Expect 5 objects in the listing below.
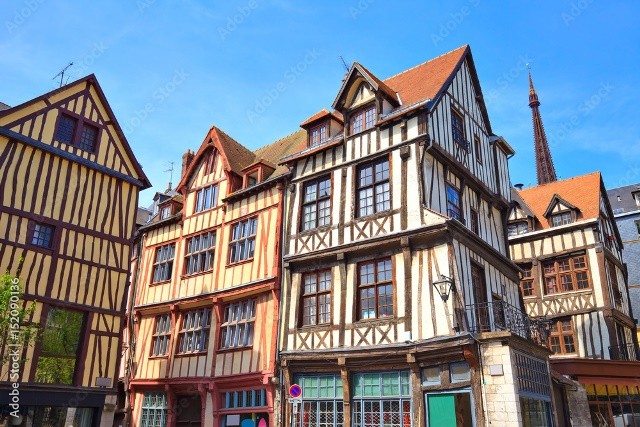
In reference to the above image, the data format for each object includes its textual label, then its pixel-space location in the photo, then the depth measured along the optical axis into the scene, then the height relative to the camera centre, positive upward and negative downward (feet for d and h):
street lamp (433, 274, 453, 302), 37.35 +9.14
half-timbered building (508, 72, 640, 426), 55.47 +15.39
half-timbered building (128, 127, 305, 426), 48.39 +11.88
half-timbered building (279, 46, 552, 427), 36.99 +11.59
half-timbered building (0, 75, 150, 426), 43.06 +14.38
